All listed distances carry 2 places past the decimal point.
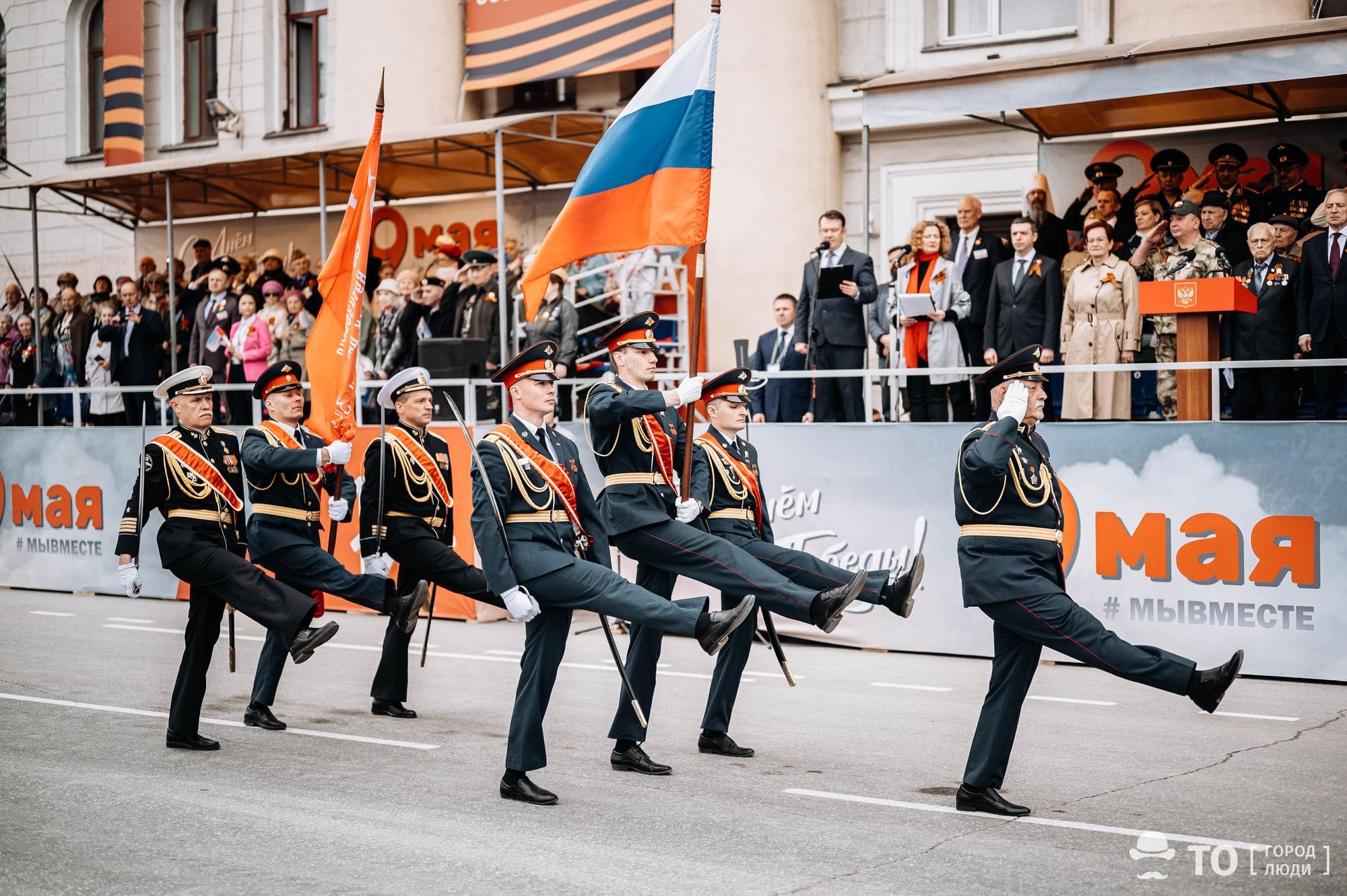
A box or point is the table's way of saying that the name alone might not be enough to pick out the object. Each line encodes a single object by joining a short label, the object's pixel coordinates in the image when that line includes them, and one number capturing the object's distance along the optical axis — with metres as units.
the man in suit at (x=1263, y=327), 11.42
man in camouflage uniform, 11.53
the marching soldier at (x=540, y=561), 7.18
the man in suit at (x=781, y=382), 13.84
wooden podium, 10.95
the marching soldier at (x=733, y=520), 8.34
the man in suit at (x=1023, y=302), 12.34
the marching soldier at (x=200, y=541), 8.61
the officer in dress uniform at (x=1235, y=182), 12.50
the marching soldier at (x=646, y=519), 7.88
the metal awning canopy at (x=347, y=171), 16.12
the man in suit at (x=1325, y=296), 11.03
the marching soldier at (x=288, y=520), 9.38
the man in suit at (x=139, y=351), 18.73
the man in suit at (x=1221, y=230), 11.98
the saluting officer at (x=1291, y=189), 12.43
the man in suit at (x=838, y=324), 13.47
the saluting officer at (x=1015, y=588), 6.71
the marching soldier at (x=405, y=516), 9.87
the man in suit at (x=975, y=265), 13.21
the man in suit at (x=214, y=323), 18.16
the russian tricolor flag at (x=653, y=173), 8.97
